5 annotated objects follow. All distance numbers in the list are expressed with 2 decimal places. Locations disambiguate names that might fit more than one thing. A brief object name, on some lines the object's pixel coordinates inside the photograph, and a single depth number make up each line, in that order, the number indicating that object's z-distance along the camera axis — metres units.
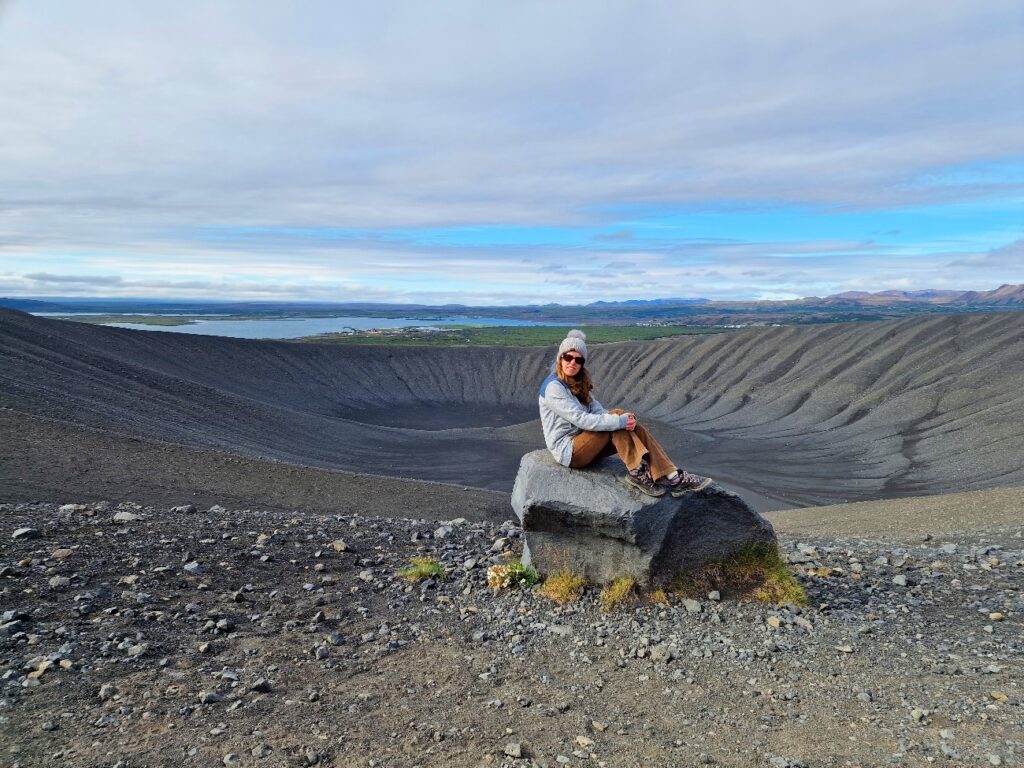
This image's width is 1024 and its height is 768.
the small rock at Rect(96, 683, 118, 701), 5.34
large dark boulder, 7.84
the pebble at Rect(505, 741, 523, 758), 5.00
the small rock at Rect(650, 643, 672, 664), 6.62
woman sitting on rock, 7.72
